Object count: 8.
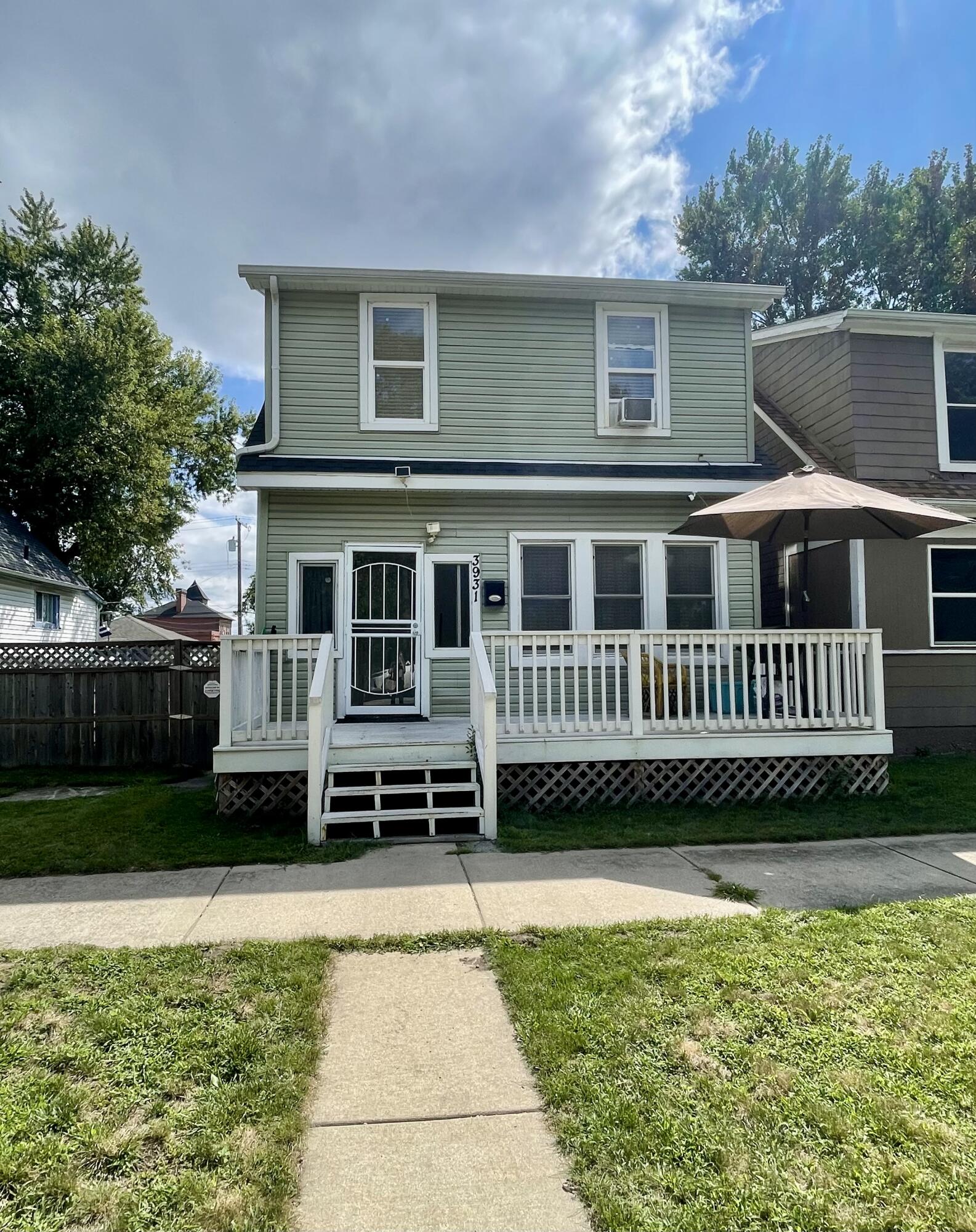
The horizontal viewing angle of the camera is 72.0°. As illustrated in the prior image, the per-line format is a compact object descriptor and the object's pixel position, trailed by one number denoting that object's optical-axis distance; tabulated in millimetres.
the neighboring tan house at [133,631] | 27547
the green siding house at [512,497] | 7438
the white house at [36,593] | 16688
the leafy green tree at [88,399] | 19391
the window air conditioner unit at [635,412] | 8766
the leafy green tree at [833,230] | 22375
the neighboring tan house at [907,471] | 9039
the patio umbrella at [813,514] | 6160
